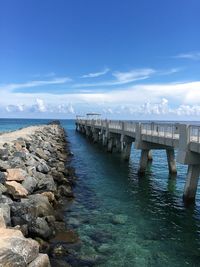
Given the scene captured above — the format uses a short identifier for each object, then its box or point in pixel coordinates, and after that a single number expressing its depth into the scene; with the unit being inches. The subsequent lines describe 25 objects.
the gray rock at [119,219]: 322.9
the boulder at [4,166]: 356.8
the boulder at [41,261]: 187.2
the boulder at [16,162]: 400.3
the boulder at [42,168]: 452.0
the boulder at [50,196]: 355.7
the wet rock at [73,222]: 309.4
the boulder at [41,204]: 294.7
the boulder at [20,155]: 452.8
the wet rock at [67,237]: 269.0
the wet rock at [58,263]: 224.6
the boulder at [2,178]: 316.3
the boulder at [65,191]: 407.8
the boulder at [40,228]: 257.0
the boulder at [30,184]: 347.8
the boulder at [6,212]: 246.3
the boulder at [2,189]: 293.9
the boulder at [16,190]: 305.3
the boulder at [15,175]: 343.7
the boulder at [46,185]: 380.1
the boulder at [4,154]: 420.4
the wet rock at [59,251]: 241.7
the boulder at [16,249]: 171.8
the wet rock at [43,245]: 243.1
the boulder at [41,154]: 573.1
